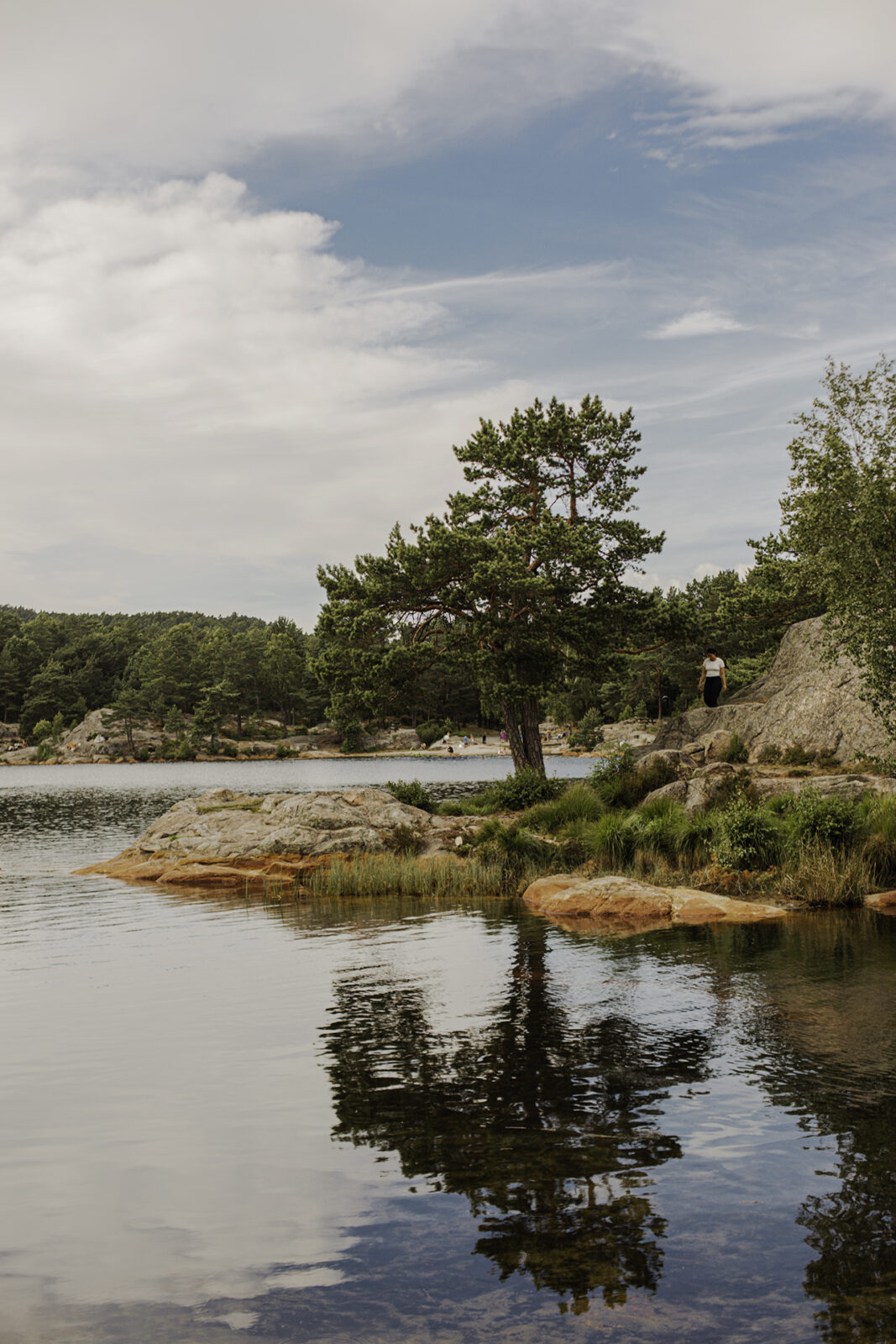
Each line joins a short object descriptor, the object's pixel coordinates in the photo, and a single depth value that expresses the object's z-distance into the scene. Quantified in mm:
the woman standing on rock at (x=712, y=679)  33969
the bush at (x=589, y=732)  120500
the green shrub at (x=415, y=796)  35531
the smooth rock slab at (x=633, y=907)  20328
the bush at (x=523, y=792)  34406
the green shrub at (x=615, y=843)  25391
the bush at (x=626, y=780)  30688
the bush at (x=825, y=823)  22359
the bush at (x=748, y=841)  23141
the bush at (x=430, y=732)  151125
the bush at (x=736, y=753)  35688
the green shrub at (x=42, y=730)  155125
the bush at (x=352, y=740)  144750
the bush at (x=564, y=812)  29297
